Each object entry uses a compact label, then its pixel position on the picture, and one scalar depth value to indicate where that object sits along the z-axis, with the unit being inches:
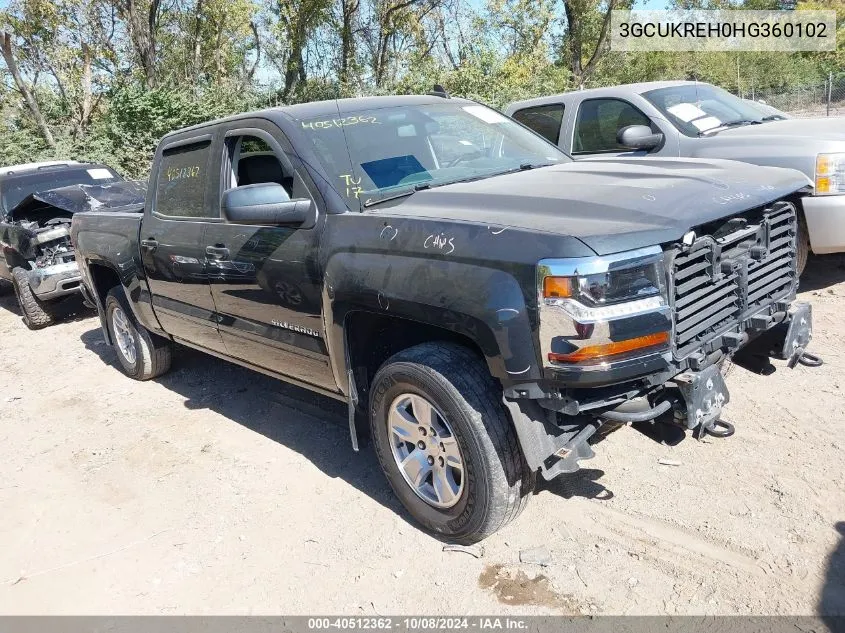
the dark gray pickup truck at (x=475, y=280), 100.8
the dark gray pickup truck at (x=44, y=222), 322.7
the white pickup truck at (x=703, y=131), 206.1
